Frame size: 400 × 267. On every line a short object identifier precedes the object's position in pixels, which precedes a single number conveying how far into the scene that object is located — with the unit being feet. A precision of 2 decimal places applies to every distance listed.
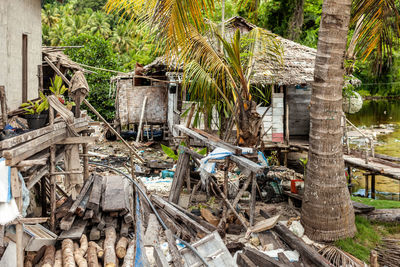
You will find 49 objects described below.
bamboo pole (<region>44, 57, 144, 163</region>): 35.94
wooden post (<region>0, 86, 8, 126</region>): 23.38
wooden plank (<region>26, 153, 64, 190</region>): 19.12
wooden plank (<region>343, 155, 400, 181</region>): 33.09
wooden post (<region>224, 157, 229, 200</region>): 23.01
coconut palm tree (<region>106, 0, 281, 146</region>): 19.72
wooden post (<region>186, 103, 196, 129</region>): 29.04
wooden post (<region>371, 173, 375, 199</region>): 41.35
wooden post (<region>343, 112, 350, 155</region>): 40.63
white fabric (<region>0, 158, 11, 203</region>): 14.89
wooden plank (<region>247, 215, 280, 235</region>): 20.65
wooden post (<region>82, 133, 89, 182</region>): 28.67
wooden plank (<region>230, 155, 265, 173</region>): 19.90
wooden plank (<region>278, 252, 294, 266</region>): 17.78
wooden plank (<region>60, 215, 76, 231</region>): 21.71
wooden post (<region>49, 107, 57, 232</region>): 21.94
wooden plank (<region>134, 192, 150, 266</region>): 17.96
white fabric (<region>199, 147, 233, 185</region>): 22.38
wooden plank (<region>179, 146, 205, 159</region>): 25.46
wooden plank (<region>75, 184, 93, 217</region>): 22.90
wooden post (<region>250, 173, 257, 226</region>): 20.66
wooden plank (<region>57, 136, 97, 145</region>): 22.90
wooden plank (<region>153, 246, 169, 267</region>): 17.25
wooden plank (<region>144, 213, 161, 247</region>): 21.31
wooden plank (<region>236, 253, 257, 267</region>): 17.63
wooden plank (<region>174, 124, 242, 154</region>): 22.49
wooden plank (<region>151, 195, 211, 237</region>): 21.91
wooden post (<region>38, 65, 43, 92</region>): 33.24
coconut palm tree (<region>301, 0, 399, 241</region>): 20.22
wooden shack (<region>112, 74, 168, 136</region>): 59.57
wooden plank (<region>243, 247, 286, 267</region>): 17.35
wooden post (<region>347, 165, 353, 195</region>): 44.00
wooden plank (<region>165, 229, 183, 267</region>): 18.54
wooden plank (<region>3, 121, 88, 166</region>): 15.63
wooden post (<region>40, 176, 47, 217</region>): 26.25
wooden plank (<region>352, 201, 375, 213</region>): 24.48
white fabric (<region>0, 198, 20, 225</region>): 14.73
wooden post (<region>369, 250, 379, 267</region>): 15.31
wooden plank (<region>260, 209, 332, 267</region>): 17.57
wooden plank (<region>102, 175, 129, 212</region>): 24.48
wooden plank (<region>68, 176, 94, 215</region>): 22.53
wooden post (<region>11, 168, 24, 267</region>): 15.78
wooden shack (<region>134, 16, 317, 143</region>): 42.75
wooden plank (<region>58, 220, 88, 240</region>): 21.33
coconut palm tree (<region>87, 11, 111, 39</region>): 132.67
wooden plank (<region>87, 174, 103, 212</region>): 23.71
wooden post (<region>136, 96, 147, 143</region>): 58.23
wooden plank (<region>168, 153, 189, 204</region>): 27.61
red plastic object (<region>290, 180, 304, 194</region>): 29.25
